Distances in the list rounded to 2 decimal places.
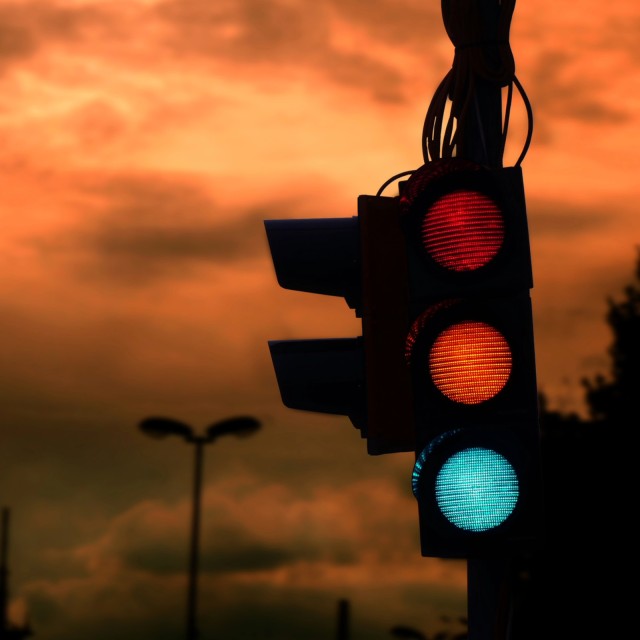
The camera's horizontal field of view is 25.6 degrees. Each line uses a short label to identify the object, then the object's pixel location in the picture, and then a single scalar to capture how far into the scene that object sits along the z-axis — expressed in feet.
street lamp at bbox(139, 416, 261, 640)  69.41
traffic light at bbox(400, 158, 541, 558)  13.92
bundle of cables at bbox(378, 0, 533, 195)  16.33
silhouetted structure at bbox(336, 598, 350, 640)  111.24
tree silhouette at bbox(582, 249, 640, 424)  122.52
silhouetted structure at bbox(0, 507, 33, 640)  123.34
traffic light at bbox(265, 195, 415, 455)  14.83
